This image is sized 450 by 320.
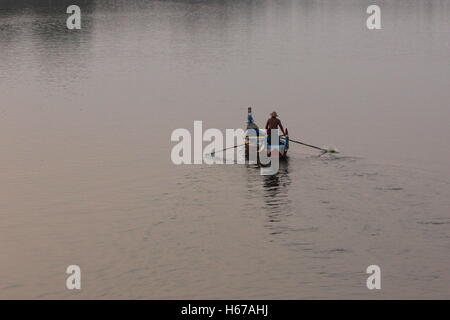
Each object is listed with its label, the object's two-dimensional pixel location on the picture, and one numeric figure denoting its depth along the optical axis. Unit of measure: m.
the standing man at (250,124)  56.14
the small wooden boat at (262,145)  53.84
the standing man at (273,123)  53.28
